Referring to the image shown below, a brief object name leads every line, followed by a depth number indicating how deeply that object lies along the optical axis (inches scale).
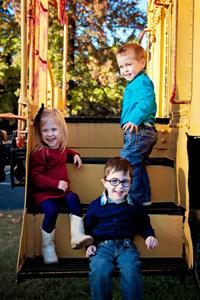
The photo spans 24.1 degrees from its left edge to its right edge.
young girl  107.0
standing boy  121.1
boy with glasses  95.3
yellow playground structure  108.4
